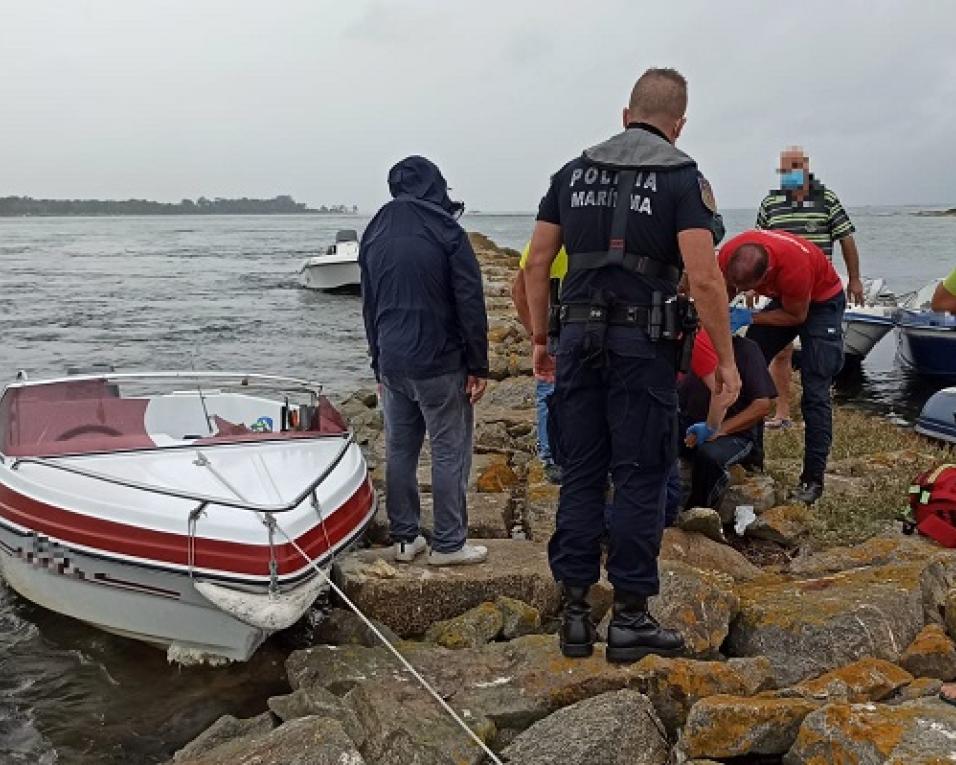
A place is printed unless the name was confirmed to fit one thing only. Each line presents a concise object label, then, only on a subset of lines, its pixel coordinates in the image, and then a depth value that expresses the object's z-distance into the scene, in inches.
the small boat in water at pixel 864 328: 578.9
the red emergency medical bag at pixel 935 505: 205.9
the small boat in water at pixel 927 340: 522.6
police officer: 133.7
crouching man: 224.1
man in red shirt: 230.2
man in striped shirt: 282.7
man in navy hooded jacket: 177.3
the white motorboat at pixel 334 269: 1143.6
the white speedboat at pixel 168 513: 171.0
